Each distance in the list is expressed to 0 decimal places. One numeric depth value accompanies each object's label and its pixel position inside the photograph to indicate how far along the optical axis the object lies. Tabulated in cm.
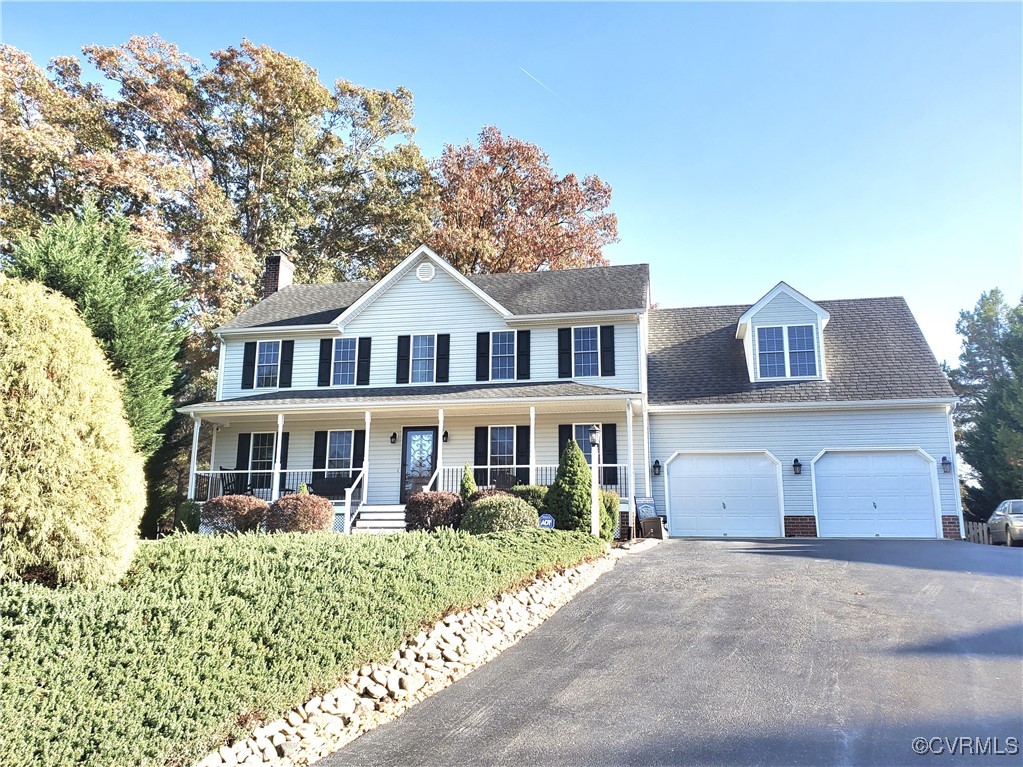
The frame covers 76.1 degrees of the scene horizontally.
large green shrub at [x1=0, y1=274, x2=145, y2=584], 393
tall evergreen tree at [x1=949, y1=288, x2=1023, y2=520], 2416
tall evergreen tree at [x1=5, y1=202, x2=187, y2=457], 1561
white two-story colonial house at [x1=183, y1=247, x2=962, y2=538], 1695
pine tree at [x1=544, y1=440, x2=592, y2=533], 1323
